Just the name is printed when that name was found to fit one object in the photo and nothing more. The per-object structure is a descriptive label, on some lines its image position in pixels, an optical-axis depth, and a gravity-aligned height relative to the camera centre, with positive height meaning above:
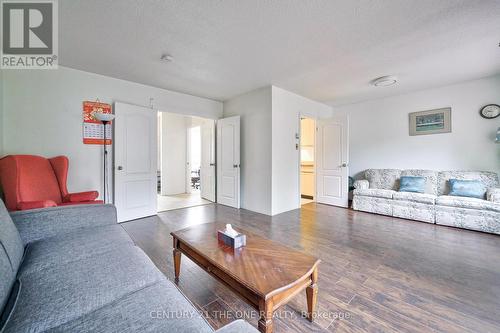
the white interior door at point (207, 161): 5.20 +0.12
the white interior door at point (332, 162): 4.72 +0.08
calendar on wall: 3.33 +0.66
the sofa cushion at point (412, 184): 4.01 -0.37
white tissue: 1.64 -0.53
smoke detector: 2.80 +1.48
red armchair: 2.19 -0.18
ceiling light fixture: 3.57 +1.49
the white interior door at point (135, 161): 3.56 +0.09
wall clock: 3.60 +0.94
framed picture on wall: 4.08 +0.88
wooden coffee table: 1.09 -0.63
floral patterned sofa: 3.12 -0.61
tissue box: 1.58 -0.58
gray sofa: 0.81 -0.60
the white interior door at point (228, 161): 4.55 +0.10
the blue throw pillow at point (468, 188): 3.42 -0.40
